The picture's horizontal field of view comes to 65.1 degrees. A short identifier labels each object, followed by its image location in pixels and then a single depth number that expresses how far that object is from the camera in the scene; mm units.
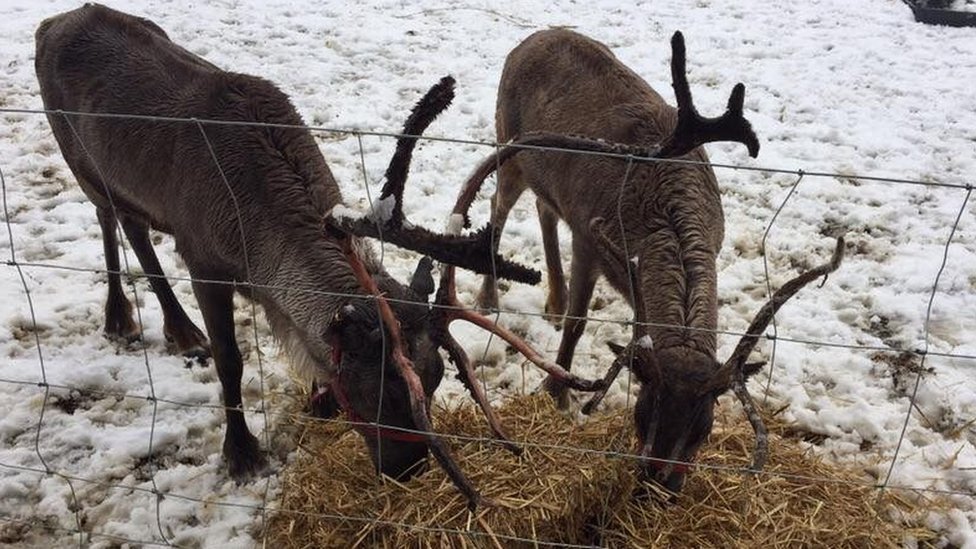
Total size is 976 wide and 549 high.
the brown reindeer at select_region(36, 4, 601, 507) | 3143
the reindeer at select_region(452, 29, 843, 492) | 3324
